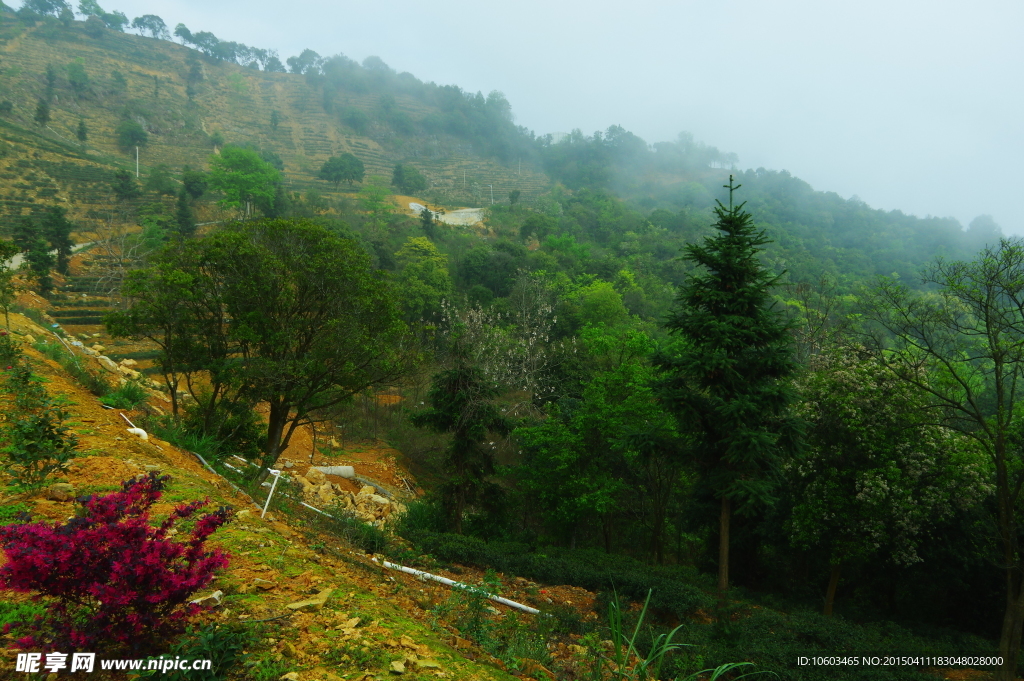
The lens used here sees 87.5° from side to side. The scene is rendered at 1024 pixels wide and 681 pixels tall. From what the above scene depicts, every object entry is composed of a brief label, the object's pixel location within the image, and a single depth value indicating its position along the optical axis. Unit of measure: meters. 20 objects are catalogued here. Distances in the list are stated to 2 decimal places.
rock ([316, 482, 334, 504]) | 13.17
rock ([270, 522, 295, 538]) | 5.77
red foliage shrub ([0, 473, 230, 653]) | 2.76
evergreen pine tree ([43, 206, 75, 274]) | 28.80
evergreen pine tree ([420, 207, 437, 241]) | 47.25
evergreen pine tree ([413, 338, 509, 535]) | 14.56
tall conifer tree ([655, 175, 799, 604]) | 9.15
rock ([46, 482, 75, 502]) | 4.95
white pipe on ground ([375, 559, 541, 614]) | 6.60
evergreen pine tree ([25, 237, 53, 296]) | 24.25
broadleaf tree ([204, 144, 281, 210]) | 40.94
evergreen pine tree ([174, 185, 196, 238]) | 34.50
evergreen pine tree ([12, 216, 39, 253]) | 27.02
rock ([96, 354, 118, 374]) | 14.54
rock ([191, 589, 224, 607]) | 3.61
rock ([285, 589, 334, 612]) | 3.89
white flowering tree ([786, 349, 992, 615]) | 10.53
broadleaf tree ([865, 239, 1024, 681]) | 8.02
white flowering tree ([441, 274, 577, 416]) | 22.12
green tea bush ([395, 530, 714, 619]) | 9.07
